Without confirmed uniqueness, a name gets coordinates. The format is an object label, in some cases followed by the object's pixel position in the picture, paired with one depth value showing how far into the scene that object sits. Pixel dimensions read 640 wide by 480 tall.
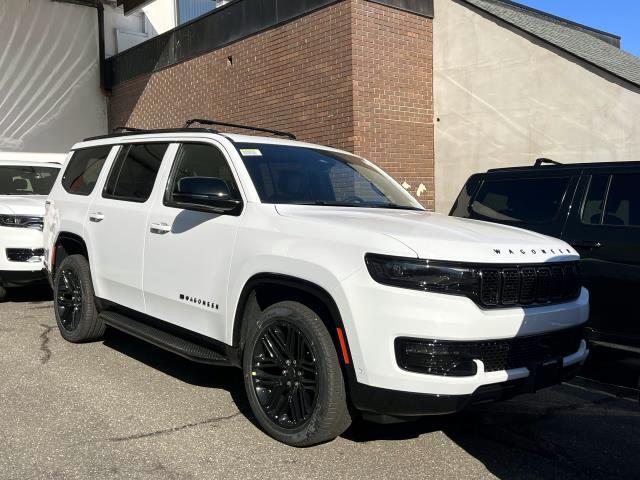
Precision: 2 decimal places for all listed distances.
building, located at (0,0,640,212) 9.13
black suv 5.04
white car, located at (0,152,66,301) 7.54
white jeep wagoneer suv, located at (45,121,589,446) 3.25
